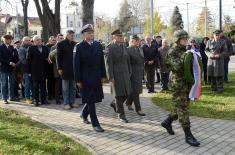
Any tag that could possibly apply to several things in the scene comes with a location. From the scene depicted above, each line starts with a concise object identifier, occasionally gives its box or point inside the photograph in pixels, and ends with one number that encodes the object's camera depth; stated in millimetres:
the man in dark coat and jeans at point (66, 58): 11016
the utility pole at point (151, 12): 26427
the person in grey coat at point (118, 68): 9016
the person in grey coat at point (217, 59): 13063
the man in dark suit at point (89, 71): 8258
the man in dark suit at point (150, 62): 14219
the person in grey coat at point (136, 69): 9953
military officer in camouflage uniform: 7293
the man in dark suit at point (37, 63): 11789
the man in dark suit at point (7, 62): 12430
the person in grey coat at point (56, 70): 11758
